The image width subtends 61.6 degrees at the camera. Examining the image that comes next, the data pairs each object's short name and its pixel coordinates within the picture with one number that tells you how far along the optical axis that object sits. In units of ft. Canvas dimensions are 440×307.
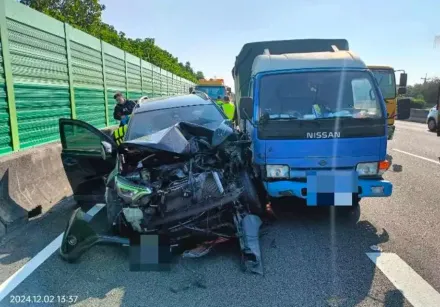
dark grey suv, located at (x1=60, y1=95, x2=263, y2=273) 13.15
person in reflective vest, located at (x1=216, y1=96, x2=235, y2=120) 27.74
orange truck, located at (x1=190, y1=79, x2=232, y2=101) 74.67
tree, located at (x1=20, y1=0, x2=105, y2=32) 75.97
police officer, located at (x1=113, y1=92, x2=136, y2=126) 32.01
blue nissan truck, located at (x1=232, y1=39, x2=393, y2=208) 15.64
